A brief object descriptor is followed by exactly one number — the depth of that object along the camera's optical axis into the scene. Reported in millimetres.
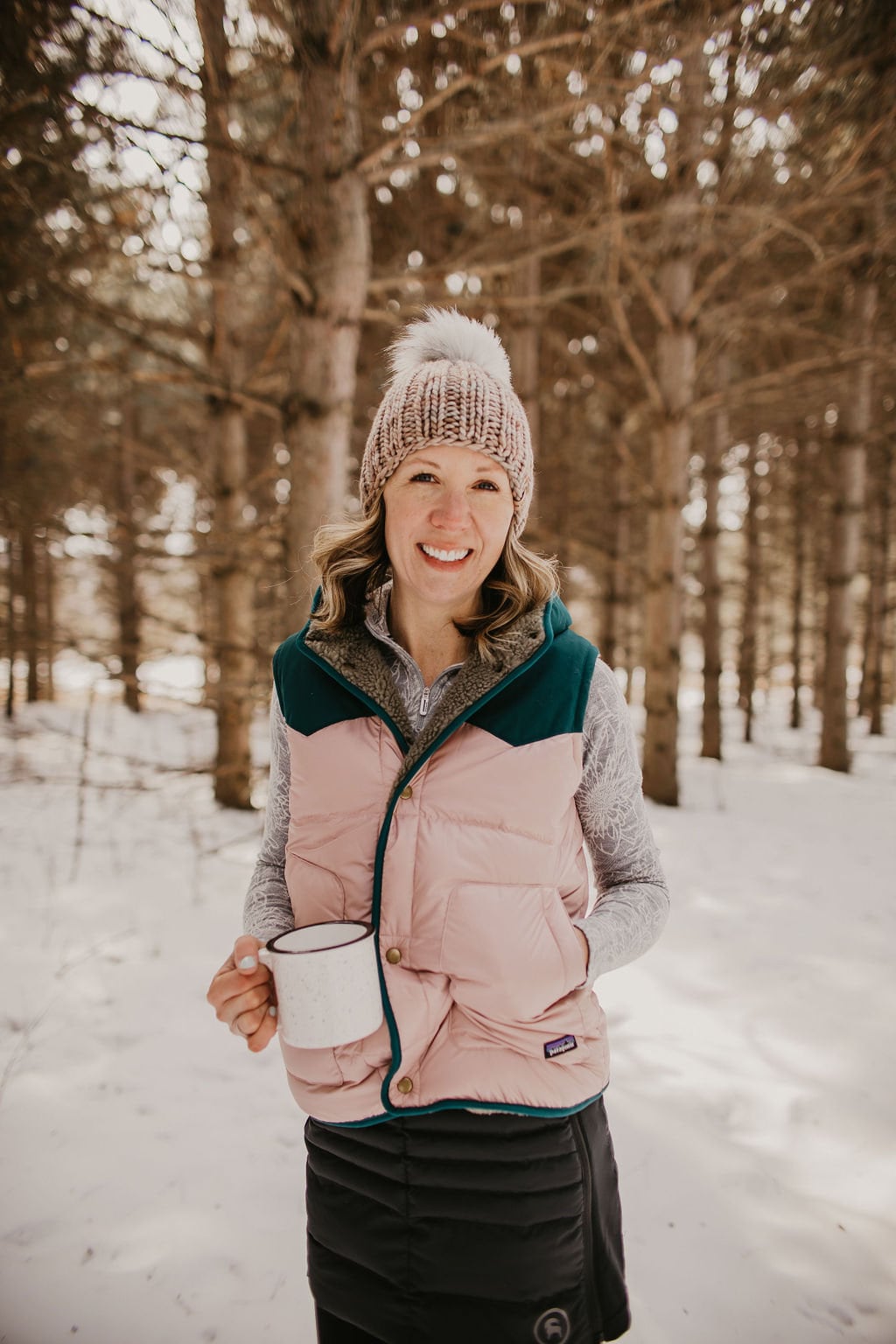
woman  1142
